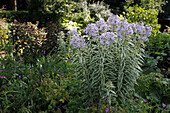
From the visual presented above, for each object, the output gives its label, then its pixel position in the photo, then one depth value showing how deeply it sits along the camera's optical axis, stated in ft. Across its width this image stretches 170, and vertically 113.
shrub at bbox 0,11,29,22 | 36.89
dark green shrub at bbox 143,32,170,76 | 13.85
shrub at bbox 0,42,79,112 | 8.80
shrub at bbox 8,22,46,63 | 14.16
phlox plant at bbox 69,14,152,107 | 8.10
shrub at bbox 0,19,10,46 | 16.63
